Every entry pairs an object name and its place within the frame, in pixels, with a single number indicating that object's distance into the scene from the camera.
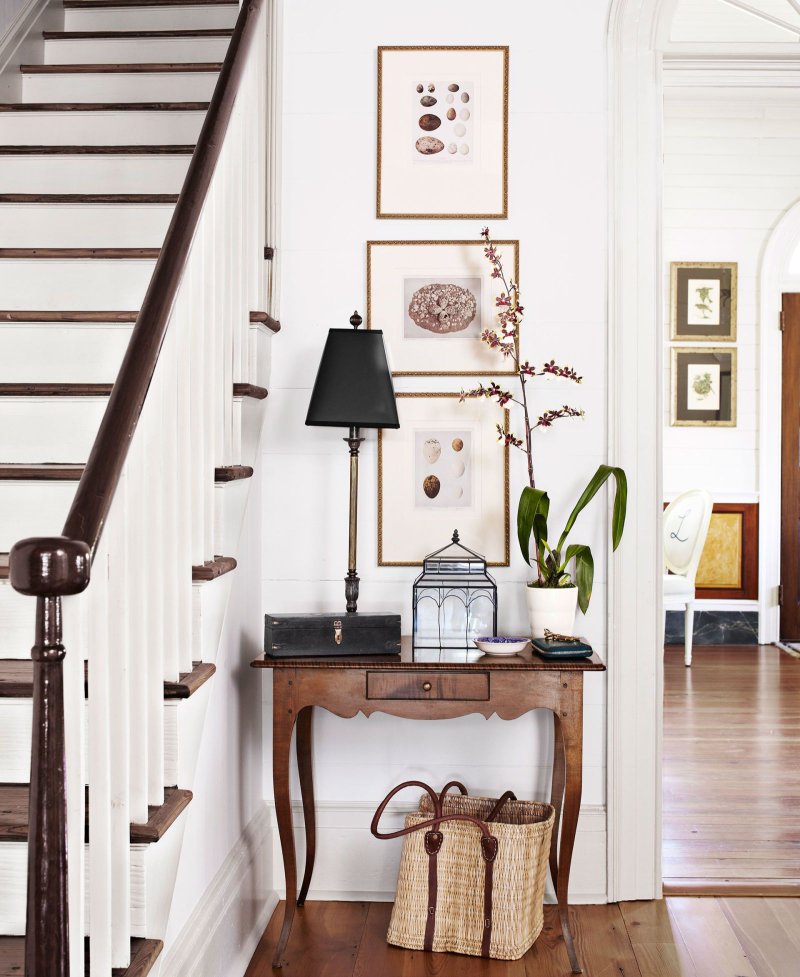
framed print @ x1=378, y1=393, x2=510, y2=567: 2.83
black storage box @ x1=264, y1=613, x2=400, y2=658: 2.41
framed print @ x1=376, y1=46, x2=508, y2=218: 2.81
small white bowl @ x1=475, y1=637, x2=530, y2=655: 2.44
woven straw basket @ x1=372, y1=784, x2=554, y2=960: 2.38
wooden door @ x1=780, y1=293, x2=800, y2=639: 6.25
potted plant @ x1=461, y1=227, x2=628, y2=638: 2.56
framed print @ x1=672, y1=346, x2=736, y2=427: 6.19
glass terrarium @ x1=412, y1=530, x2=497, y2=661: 2.58
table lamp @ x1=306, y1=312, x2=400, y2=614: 2.48
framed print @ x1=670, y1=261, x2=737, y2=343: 6.18
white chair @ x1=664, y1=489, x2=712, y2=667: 5.53
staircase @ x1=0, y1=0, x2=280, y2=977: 1.18
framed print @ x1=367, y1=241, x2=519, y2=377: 2.82
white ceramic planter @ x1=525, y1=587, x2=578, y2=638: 2.55
